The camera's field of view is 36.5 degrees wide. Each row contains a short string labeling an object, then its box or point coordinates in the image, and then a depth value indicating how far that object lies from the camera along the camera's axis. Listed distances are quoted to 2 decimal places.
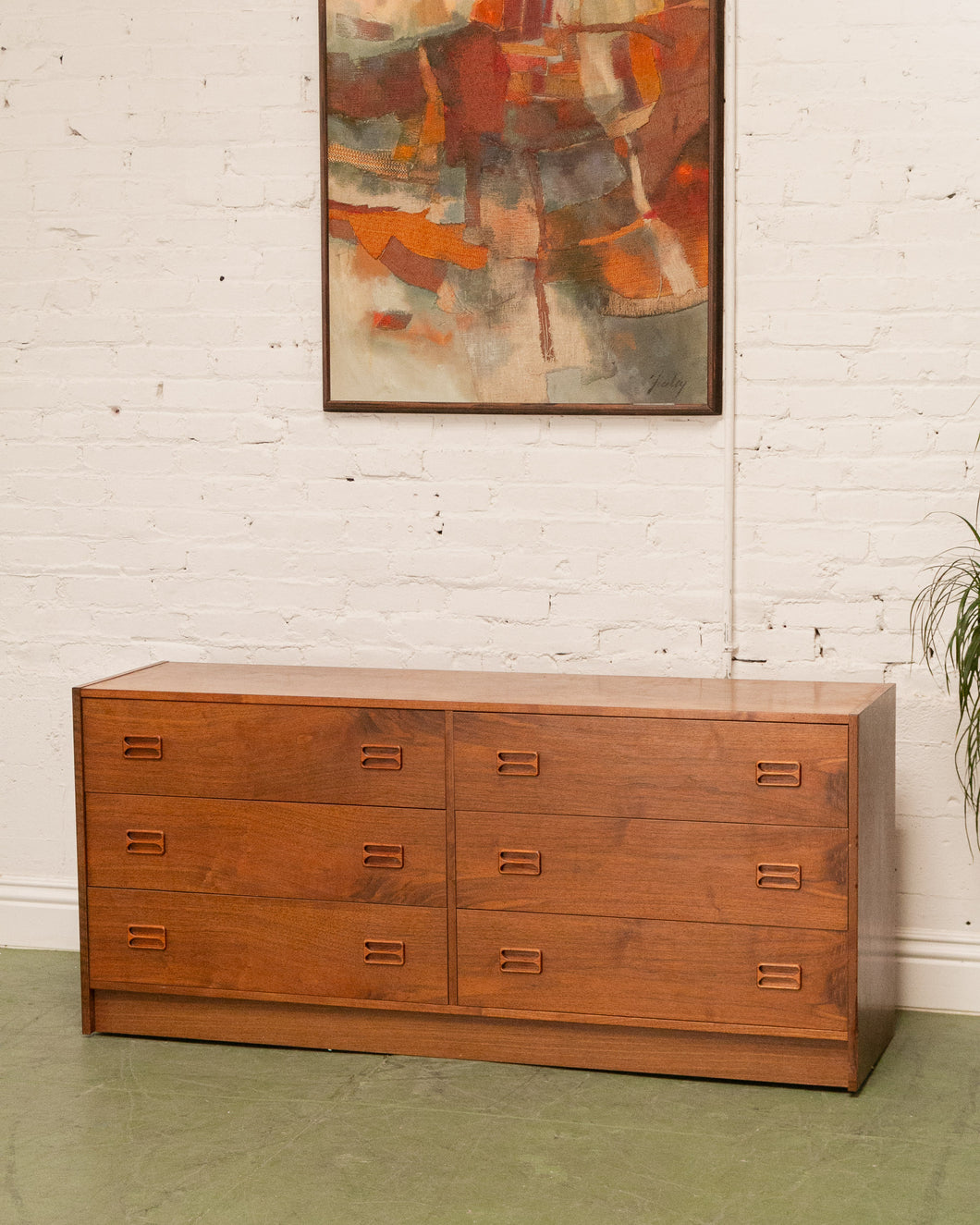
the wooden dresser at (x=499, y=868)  2.90
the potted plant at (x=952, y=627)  3.29
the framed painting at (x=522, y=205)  3.35
